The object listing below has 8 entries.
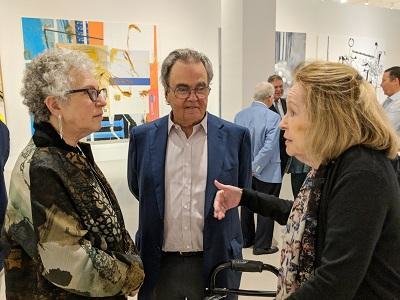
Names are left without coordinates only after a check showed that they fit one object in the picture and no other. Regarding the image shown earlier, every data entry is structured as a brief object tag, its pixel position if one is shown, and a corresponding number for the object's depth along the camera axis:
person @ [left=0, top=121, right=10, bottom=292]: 3.03
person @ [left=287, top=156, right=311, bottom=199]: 4.10
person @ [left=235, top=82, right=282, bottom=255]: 3.96
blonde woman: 0.93
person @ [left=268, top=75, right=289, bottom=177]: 4.30
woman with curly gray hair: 1.17
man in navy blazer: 1.67
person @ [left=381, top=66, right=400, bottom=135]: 4.53
